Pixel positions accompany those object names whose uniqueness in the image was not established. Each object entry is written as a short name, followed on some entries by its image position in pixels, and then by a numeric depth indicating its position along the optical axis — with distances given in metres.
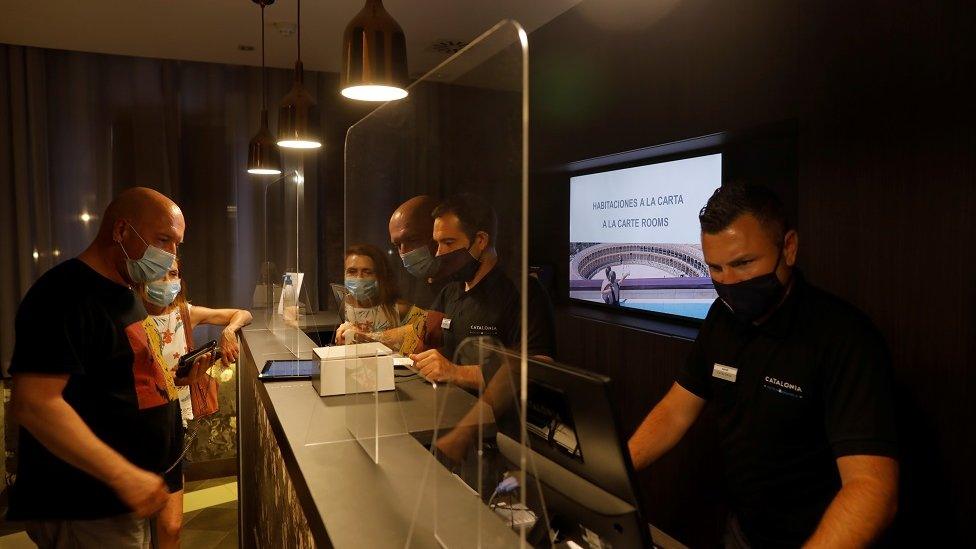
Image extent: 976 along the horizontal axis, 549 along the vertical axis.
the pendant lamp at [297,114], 2.84
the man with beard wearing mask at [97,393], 1.69
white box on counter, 1.67
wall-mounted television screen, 3.13
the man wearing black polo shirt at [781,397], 1.45
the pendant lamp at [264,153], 3.60
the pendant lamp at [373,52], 1.50
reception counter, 1.13
